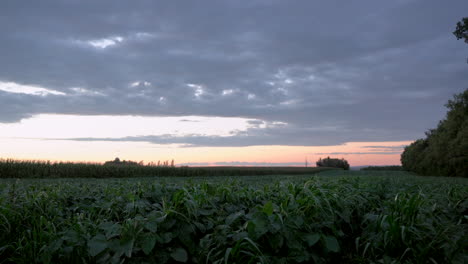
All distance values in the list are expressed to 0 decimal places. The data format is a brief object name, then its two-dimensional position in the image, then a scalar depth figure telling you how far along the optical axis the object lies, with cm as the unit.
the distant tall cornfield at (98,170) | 2152
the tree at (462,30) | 1672
